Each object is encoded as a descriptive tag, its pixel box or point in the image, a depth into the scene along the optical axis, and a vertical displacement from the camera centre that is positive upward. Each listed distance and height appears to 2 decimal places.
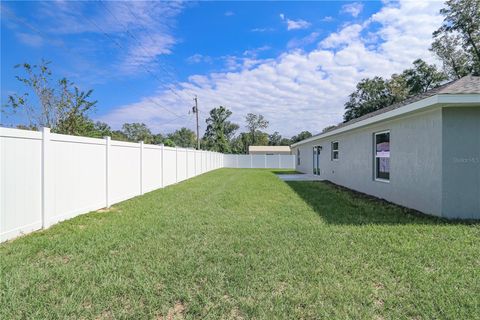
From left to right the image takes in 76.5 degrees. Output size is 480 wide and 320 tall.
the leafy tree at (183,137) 73.46 +5.48
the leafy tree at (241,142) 57.71 +3.34
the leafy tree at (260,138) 60.83 +4.20
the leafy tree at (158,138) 62.83 +4.57
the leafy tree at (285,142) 71.00 +4.01
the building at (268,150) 48.59 +1.45
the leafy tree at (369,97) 34.91 +7.32
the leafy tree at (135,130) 68.70 +6.82
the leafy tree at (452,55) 24.61 +8.56
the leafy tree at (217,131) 48.31 +4.82
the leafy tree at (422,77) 27.50 +7.61
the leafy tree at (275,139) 71.19 +4.72
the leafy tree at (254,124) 60.81 +7.00
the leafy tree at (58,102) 13.16 +2.55
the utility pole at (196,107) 31.12 +5.33
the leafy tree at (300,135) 71.12 +5.56
